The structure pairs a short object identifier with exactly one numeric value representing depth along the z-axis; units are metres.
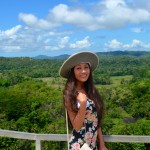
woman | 1.57
